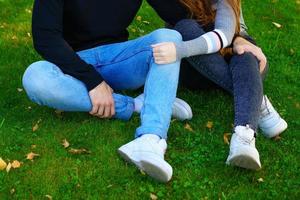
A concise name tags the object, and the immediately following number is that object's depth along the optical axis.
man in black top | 4.51
